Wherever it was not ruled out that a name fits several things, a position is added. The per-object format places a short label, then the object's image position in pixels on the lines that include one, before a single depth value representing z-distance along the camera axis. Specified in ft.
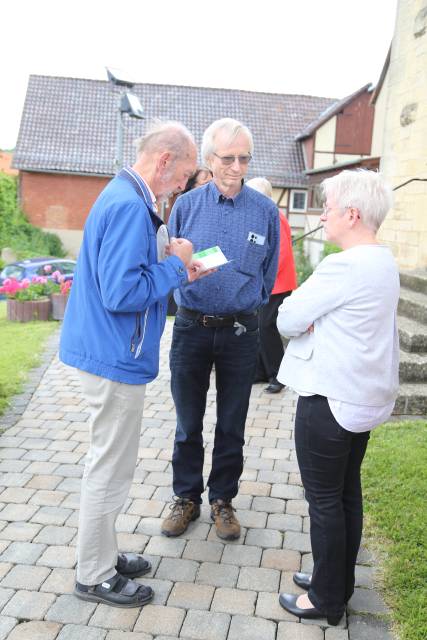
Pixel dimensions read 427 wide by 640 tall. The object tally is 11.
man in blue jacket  8.16
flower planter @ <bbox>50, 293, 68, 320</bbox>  35.83
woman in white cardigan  7.82
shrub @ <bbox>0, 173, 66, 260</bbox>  93.30
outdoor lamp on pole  34.60
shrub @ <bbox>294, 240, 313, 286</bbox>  59.93
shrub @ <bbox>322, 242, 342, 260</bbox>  47.02
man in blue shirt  10.85
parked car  59.82
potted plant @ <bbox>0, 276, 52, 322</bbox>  35.70
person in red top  20.04
